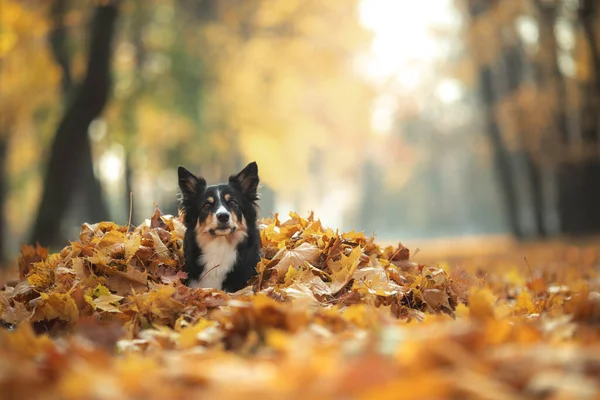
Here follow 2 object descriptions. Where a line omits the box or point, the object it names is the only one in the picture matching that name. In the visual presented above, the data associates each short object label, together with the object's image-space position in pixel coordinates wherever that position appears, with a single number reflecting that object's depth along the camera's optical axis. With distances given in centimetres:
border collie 484
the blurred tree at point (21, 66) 1305
